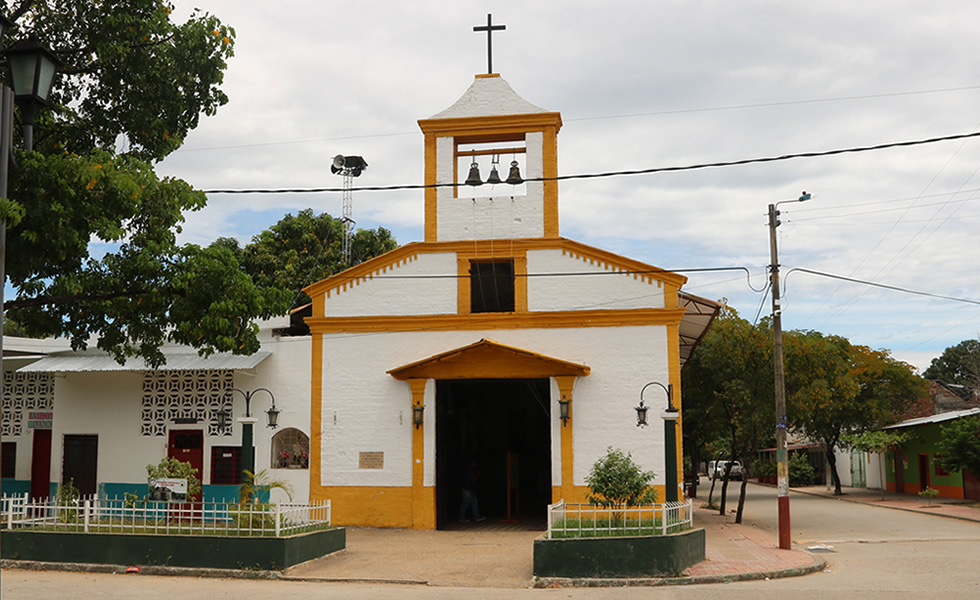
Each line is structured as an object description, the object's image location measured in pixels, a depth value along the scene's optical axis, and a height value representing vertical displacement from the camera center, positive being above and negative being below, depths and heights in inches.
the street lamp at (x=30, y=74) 290.0 +111.7
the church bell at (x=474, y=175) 764.6 +208.5
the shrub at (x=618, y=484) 576.1 -43.6
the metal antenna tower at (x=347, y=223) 1373.9 +308.0
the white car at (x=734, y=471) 2444.6 -157.5
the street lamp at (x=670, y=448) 612.4 -22.0
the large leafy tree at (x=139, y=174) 535.2 +140.9
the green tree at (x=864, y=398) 1561.3 +31.0
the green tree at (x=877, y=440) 1455.5 -41.3
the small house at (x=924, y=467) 1358.3 -89.0
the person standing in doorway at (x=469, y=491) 866.1 -71.0
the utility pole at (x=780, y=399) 666.8 +12.9
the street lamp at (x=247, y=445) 663.8 -19.6
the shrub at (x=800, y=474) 2009.1 -129.9
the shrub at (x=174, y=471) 614.9 -35.8
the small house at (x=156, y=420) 836.6 -1.0
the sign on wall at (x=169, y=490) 601.0 -47.4
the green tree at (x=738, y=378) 946.7 +41.3
